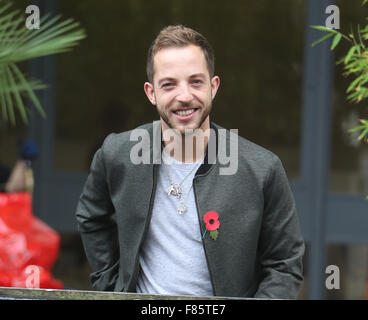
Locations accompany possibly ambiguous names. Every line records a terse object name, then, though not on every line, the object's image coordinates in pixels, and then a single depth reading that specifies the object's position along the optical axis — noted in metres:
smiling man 6.16
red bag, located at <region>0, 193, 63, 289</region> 7.18
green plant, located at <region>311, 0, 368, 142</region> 6.27
